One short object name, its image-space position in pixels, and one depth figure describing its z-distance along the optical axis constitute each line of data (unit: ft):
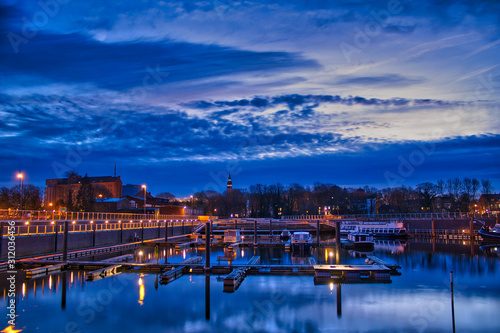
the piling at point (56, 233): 145.20
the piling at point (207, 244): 109.40
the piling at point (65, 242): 121.80
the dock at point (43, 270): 102.12
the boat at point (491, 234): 235.40
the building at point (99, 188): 615.16
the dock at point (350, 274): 103.50
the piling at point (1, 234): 116.00
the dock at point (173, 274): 101.04
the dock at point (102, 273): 103.10
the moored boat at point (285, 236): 258.24
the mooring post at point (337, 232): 197.15
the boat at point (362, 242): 198.13
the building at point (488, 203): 559.38
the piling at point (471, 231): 251.80
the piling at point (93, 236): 171.94
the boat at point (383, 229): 286.46
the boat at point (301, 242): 185.68
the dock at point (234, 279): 92.87
